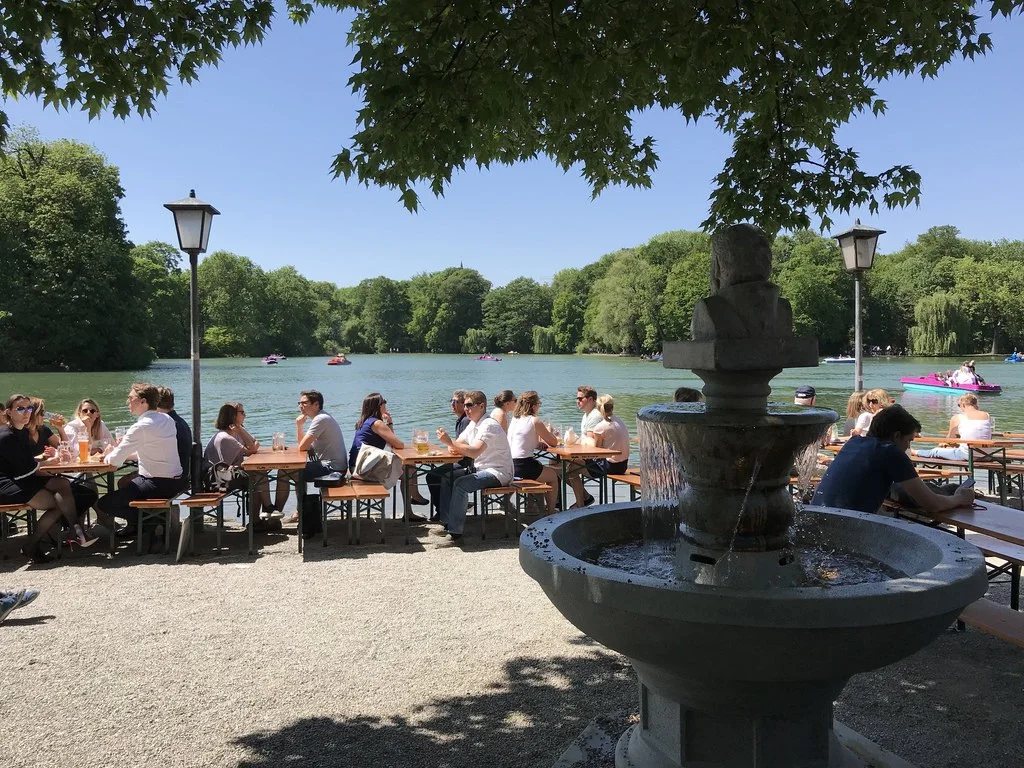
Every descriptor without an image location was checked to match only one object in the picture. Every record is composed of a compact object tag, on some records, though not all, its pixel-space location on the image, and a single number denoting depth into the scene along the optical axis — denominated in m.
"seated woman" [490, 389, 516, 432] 9.06
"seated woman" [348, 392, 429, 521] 8.46
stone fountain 2.42
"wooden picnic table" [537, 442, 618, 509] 8.55
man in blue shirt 4.86
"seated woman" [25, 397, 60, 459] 7.34
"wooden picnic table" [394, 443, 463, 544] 8.16
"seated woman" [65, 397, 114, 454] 8.60
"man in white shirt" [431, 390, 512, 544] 8.07
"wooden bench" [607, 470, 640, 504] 8.59
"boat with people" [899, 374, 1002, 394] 32.06
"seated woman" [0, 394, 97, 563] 7.11
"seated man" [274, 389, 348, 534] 8.38
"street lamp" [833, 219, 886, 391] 10.85
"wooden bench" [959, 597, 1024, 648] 3.87
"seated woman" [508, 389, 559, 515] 8.97
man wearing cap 9.70
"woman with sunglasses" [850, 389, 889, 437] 9.14
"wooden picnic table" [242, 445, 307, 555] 7.65
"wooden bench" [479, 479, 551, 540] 8.20
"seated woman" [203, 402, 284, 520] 8.35
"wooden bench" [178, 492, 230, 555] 7.37
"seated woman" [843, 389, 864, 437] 9.90
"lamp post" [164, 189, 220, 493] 8.83
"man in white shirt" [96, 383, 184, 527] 7.38
